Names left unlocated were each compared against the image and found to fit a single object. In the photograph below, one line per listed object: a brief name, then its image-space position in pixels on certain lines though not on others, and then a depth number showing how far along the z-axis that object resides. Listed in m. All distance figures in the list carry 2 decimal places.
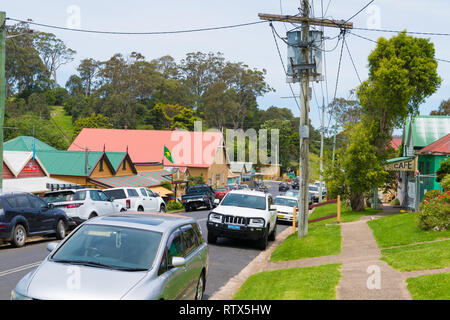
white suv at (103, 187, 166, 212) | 24.50
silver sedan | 5.62
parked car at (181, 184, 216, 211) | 36.28
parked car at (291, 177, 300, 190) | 74.41
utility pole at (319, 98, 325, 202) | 45.81
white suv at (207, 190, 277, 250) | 15.83
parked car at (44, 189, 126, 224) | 19.22
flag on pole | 53.17
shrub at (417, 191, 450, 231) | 14.82
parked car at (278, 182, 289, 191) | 72.59
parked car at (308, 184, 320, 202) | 48.24
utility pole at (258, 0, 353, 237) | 16.41
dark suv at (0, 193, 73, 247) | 15.10
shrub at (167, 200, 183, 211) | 39.97
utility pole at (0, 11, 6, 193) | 19.03
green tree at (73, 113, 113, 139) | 80.81
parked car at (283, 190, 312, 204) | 37.27
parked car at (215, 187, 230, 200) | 42.78
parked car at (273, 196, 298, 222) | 26.93
